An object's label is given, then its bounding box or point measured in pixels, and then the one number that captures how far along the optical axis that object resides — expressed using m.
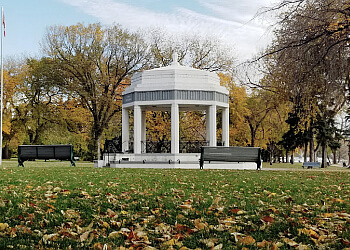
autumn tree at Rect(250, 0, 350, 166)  10.95
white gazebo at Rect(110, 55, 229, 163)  23.53
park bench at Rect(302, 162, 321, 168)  34.12
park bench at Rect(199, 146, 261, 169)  18.14
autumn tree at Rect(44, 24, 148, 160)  38.47
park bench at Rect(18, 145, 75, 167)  20.06
